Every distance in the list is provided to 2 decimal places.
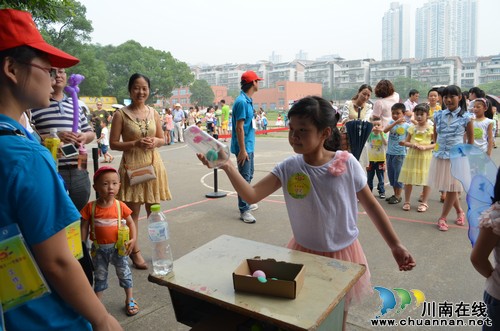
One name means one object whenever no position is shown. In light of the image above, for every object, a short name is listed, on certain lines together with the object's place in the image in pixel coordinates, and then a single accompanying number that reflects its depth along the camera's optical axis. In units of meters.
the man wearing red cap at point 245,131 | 5.11
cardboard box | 1.53
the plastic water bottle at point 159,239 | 2.56
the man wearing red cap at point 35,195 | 1.12
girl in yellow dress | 5.86
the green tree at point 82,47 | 36.16
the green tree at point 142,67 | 52.44
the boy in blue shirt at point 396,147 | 6.12
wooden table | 1.45
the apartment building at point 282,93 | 65.06
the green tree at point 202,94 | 68.69
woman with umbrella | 4.83
